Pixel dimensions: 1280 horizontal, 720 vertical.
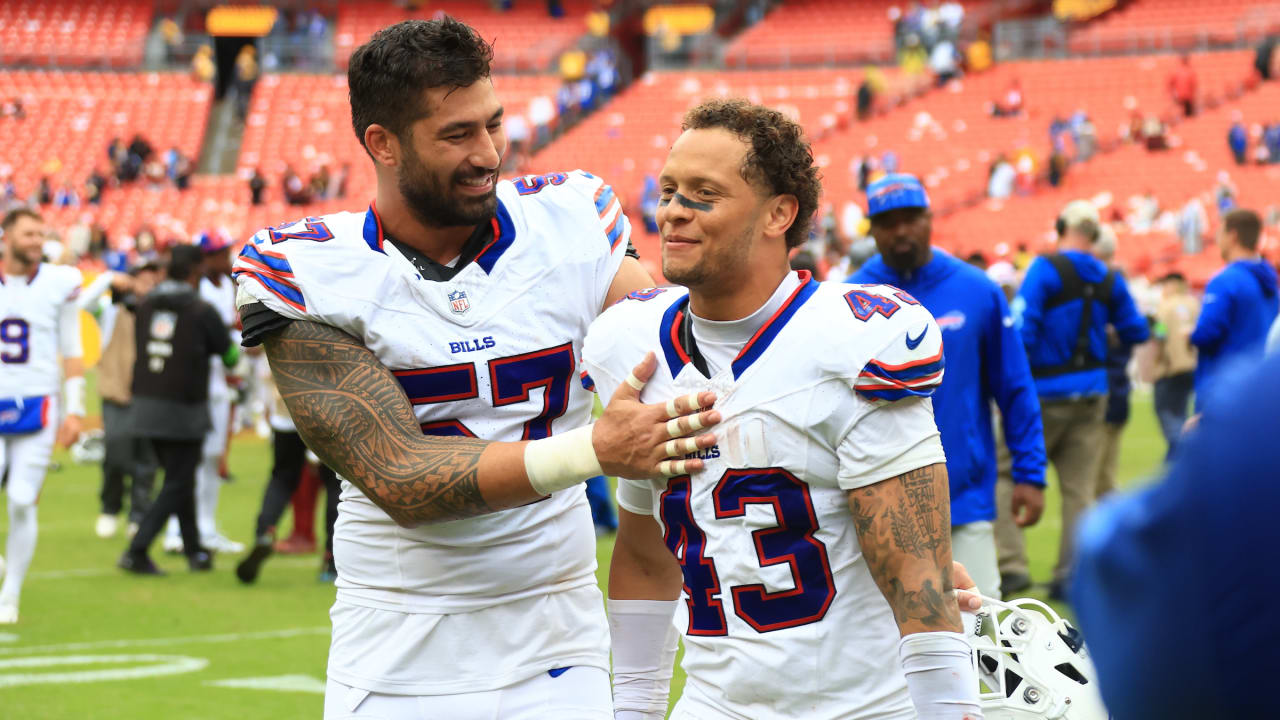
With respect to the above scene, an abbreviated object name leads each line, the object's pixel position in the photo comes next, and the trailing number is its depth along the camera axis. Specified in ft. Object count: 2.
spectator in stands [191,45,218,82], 122.62
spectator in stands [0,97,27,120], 113.91
